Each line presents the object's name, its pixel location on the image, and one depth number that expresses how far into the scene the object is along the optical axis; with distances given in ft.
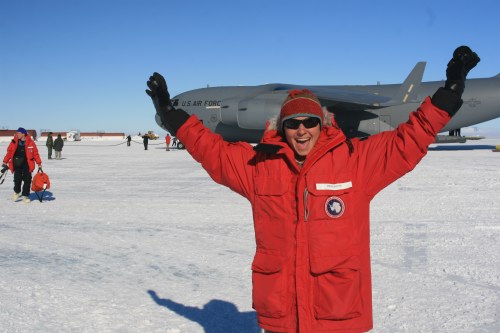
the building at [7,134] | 262.47
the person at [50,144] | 85.40
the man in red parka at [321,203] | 7.54
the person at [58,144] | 85.05
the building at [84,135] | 264.31
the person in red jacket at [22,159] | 34.88
